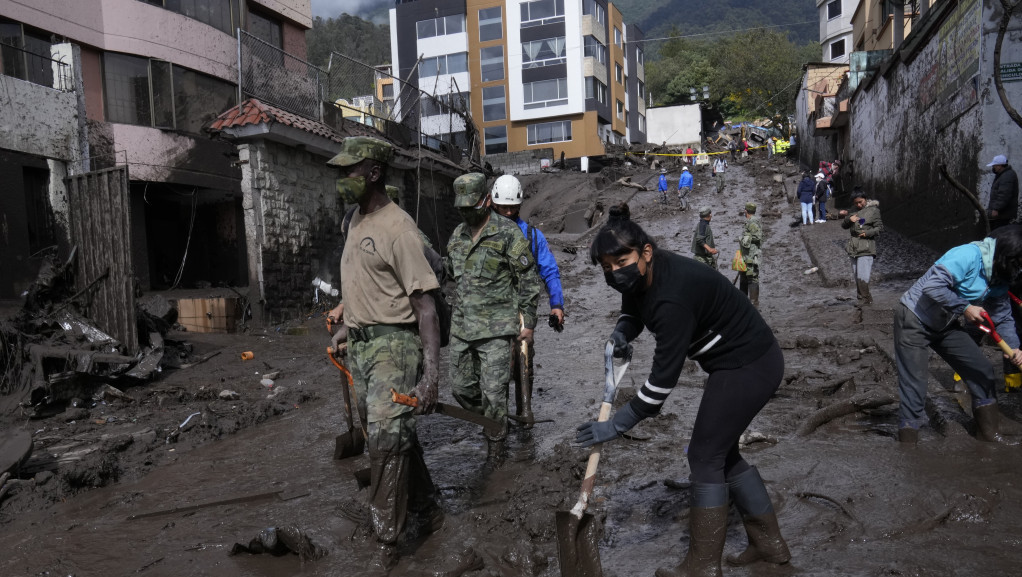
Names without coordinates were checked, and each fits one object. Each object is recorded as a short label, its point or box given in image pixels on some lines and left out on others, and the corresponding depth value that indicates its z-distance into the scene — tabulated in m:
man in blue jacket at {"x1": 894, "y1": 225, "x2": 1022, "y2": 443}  4.50
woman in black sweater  2.91
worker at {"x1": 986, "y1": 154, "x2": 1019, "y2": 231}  8.81
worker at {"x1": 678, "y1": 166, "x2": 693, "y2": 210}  25.55
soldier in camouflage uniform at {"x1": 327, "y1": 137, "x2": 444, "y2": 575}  3.44
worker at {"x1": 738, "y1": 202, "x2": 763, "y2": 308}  11.66
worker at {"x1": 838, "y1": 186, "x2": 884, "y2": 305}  10.98
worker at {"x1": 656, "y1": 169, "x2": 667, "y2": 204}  26.90
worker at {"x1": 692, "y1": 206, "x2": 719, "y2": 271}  12.00
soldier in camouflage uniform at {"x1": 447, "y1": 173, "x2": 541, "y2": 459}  5.01
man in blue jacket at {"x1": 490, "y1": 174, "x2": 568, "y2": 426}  5.59
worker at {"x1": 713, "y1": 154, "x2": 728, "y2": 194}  28.84
